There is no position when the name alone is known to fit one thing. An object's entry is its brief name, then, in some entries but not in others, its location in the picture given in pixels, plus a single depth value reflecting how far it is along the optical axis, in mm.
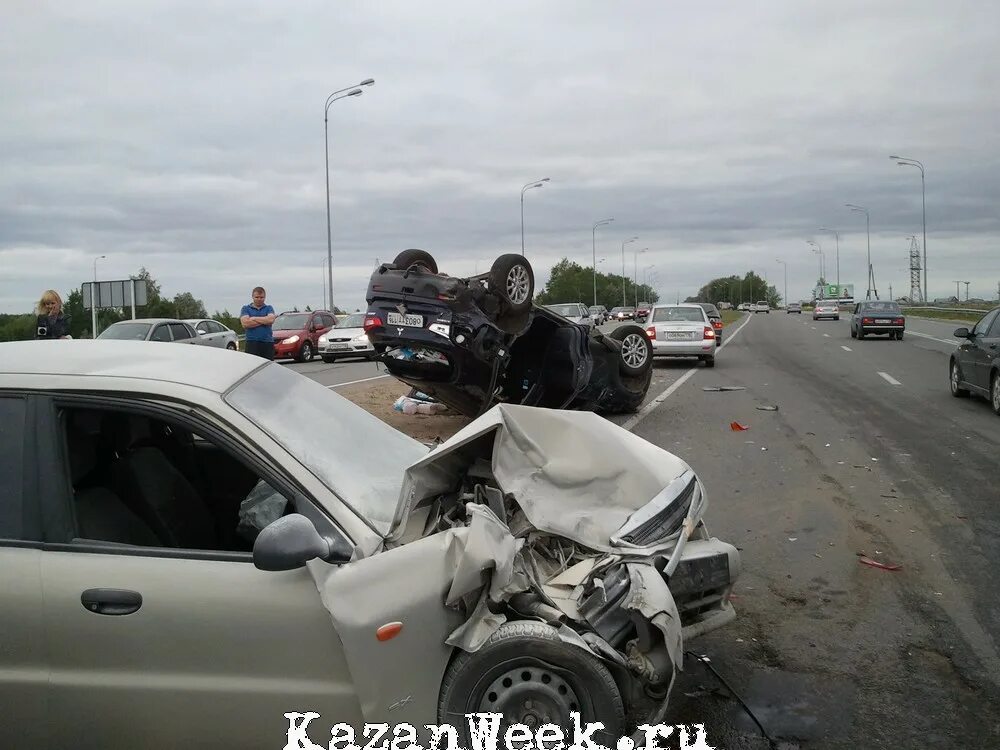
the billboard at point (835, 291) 142000
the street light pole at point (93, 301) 27373
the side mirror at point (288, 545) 2760
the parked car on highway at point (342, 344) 29594
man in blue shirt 12992
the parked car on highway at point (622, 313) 78938
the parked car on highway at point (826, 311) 67625
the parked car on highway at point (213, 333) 24095
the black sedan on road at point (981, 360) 12891
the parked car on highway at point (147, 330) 19766
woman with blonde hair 11406
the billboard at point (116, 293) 27297
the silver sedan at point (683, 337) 21781
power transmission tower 108438
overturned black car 9719
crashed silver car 2852
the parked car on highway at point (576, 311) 34438
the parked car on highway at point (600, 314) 62131
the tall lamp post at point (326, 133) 33188
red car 30438
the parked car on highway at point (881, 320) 34531
